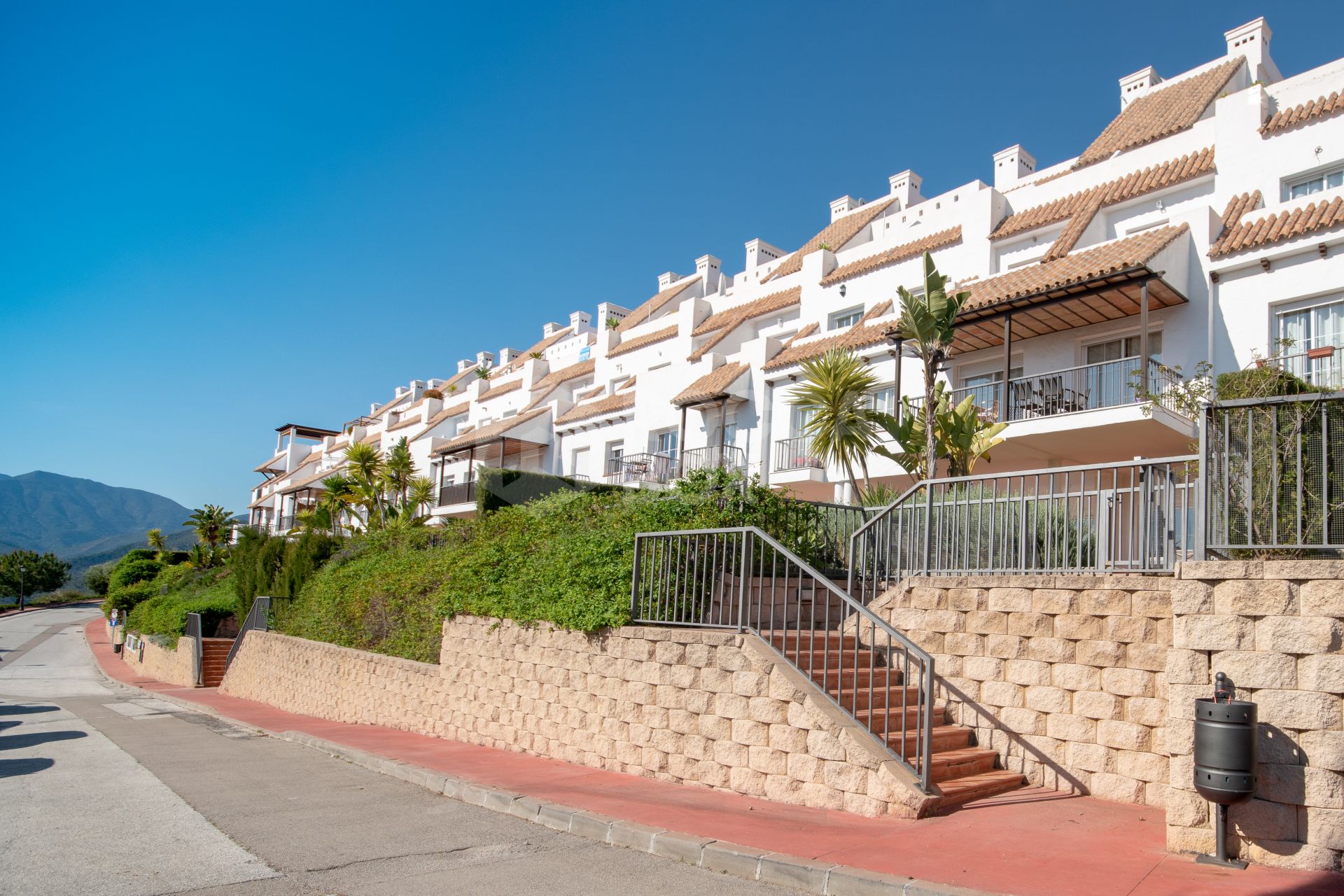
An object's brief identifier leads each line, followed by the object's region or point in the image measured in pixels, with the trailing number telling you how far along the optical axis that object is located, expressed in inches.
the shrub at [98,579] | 3567.9
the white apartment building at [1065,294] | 618.5
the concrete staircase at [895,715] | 301.7
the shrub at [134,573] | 2133.4
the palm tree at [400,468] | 1496.2
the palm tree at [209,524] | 2436.0
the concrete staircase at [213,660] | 1187.3
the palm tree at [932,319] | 554.6
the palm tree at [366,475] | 1448.1
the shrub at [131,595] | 1785.2
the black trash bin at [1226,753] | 221.6
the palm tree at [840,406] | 606.2
